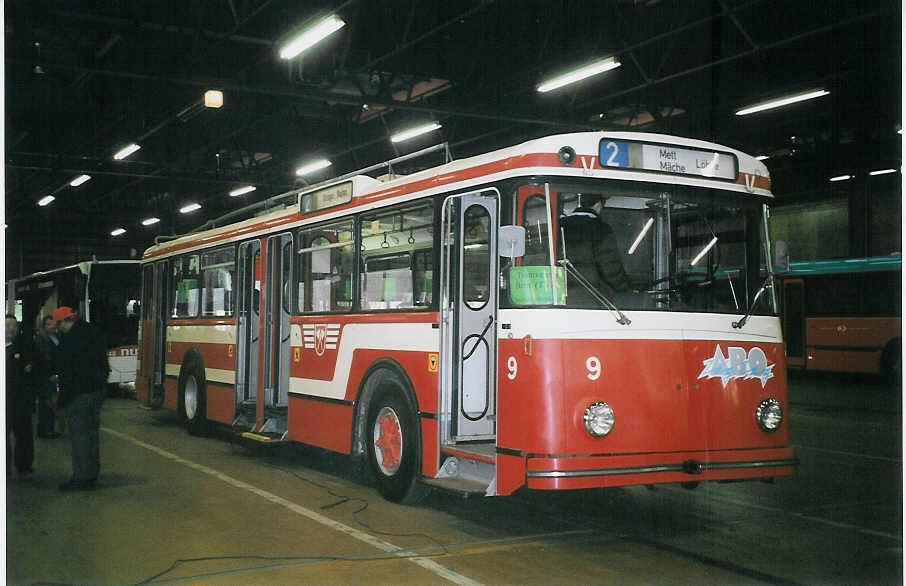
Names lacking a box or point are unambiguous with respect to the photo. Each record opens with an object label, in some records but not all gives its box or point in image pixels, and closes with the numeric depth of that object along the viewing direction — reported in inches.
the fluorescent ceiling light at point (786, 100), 793.6
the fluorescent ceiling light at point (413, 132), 928.8
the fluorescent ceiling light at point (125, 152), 995.9
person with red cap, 393.4
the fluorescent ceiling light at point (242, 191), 1409.2
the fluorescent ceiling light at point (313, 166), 1135.6
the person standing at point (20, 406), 424.8
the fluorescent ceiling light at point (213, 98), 756.7
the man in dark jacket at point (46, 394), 553.6
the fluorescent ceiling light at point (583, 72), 716.4
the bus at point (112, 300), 906.1
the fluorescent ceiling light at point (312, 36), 623.2
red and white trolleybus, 295.9
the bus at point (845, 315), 982.4
